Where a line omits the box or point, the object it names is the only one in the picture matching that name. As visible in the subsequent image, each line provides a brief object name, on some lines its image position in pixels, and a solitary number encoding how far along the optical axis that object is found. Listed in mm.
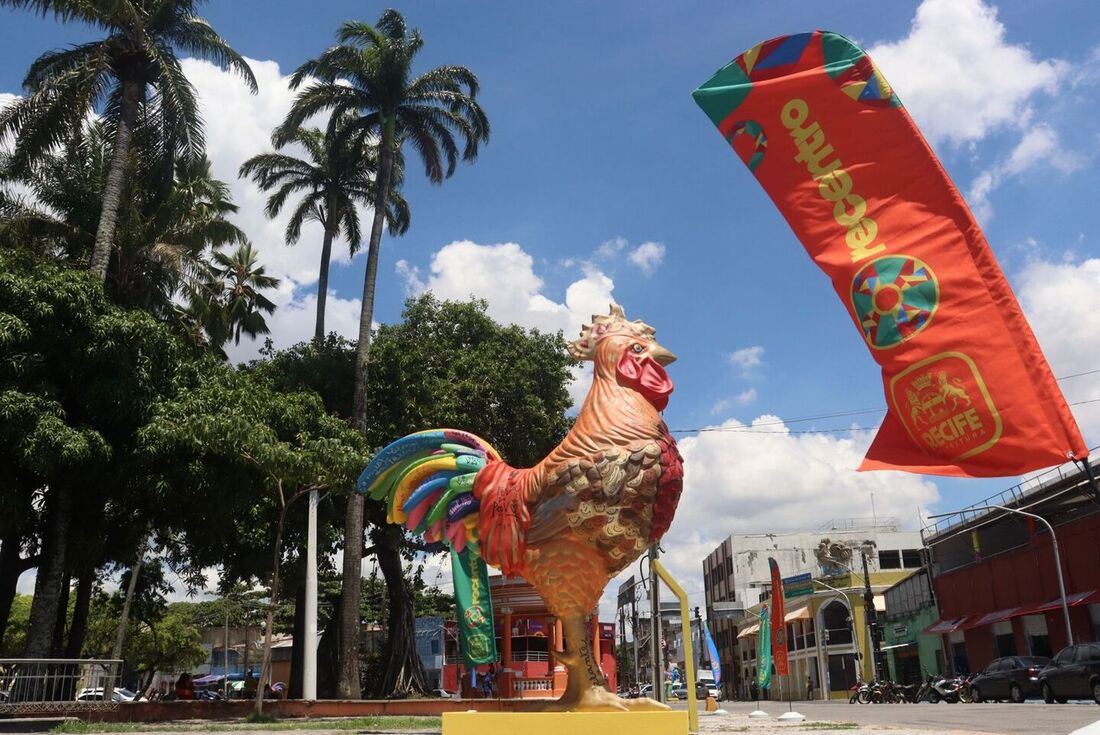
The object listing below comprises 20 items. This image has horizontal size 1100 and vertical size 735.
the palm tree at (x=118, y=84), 17844
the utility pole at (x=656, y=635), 19745
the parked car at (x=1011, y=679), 21297
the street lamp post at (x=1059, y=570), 25406
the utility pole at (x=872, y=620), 34062
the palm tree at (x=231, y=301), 24141
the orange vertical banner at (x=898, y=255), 4184
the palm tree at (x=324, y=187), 28484
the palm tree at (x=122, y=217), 19469
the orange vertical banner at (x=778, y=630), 20328
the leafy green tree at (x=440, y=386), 24688
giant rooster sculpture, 6965
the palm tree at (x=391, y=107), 24547
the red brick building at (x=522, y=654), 22562
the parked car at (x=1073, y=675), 17984
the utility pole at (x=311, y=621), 17516
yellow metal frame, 8453
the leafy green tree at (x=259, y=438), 14695
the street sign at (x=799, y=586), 51781
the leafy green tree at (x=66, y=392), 13867
